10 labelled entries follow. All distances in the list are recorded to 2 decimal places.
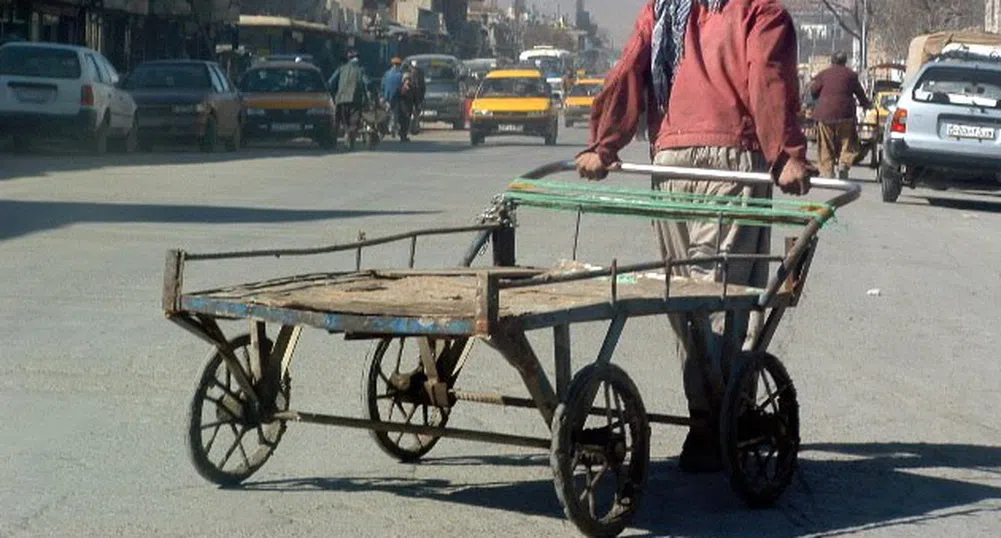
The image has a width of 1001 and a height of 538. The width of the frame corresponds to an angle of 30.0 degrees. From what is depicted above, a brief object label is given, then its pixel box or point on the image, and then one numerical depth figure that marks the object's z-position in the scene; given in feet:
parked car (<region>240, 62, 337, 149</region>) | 113.29
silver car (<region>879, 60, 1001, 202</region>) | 74.13
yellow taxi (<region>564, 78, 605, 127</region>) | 208.85
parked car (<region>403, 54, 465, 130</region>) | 167.43
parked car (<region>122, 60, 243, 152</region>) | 101.91
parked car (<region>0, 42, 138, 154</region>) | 91.76
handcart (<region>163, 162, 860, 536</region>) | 18.34
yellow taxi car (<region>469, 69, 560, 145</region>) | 136.98
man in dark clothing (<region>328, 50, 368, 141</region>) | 117.50
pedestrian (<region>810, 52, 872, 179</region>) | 87.10
